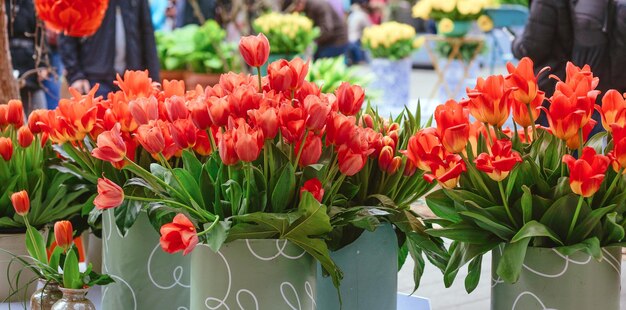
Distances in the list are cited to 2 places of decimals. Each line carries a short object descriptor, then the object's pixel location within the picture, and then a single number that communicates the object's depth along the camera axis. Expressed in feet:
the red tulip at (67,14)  12.92
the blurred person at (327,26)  54.74
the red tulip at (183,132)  8.99
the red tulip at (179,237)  8.51
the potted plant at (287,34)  46.36
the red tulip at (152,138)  8.95
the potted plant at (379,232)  9.42
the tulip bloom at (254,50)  9.18
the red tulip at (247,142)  8.53
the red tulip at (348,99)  9.27
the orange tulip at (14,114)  10.64
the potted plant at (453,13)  50.74
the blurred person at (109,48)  28.73
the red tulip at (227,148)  8.62
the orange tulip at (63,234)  9.52
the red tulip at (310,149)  8.78
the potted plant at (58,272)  9.35
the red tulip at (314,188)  8.83
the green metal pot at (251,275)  8.83
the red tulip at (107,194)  8.80
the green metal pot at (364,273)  9.49
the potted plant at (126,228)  9.61
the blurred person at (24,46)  25.94
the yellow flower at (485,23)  51.04
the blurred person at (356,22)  84.18
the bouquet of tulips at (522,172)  8.77
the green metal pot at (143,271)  9.66
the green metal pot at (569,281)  8.86
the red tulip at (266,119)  8.63
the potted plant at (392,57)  53.79
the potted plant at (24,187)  10.50
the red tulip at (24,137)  10.47
